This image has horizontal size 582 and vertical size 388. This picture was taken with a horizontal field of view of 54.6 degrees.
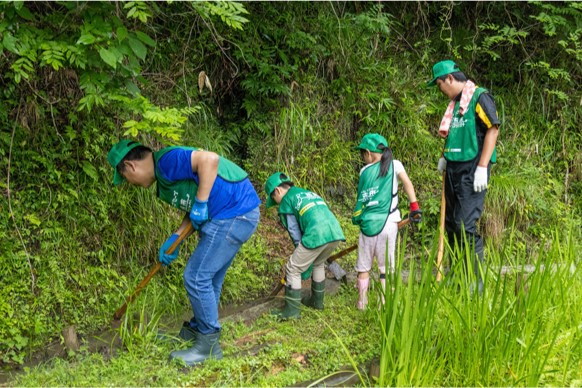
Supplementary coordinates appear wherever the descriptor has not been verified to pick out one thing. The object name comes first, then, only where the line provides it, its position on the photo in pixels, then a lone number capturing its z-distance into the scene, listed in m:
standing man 4.59
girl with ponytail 4.62
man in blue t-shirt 3.70
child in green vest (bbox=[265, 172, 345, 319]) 4.52
